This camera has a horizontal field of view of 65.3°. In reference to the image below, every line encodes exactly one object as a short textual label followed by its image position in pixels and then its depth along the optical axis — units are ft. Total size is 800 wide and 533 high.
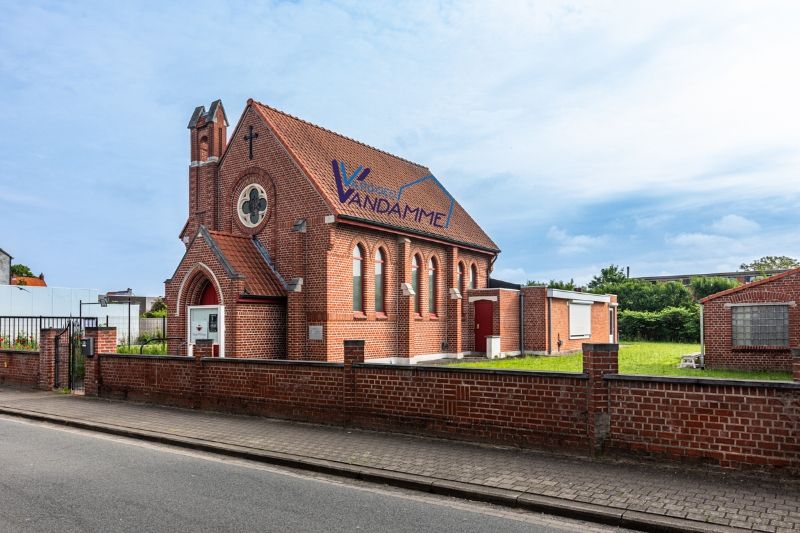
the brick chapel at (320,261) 68.08
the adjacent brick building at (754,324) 75.92
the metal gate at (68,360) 58.44
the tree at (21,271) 254.06
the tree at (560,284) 235.26
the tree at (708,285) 231.50
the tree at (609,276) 263.49
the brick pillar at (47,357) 58.70
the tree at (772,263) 255.50
